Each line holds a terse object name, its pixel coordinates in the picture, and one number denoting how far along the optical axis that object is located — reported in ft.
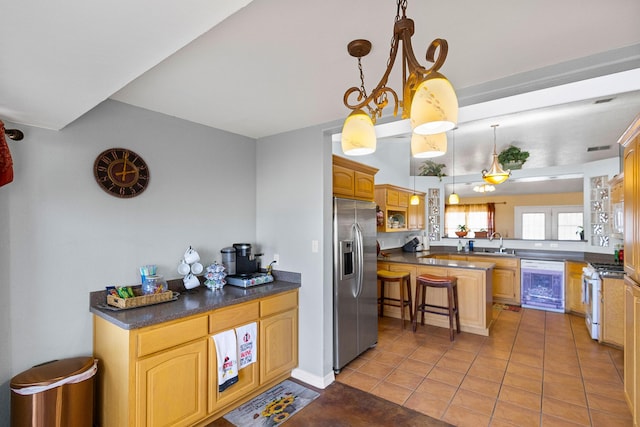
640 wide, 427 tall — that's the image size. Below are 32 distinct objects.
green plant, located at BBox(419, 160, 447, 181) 19.99
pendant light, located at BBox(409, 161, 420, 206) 18.33
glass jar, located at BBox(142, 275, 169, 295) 7.48
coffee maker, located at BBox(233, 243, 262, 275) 9.80
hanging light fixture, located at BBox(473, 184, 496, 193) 19.09
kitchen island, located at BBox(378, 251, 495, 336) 13.26
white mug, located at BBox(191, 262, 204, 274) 8.89
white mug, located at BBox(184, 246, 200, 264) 8.52
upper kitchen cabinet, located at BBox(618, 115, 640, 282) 6.00
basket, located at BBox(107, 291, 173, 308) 6.78
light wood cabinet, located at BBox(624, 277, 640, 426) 6.01
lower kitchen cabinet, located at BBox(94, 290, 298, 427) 6.02
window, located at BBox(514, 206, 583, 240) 29.32
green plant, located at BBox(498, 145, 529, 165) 15.37
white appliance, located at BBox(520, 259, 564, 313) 16.56
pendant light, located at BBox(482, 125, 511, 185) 13.93
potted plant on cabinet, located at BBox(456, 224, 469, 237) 20.71
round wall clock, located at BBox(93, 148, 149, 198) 7.38
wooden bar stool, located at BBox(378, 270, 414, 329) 14.13
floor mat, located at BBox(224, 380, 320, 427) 7.47
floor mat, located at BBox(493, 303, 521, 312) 17.01
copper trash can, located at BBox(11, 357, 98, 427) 5.50
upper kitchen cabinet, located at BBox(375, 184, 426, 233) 16.93
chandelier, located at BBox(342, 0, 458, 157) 3.05
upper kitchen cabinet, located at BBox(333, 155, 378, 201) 10.37
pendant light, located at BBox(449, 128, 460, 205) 15.39
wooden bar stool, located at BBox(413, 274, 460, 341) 12.75
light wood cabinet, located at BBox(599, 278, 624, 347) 11.63
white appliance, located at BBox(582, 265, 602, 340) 12.30
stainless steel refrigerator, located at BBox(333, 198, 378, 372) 9.71
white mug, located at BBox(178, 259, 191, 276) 8.55
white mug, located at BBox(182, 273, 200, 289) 8.56
